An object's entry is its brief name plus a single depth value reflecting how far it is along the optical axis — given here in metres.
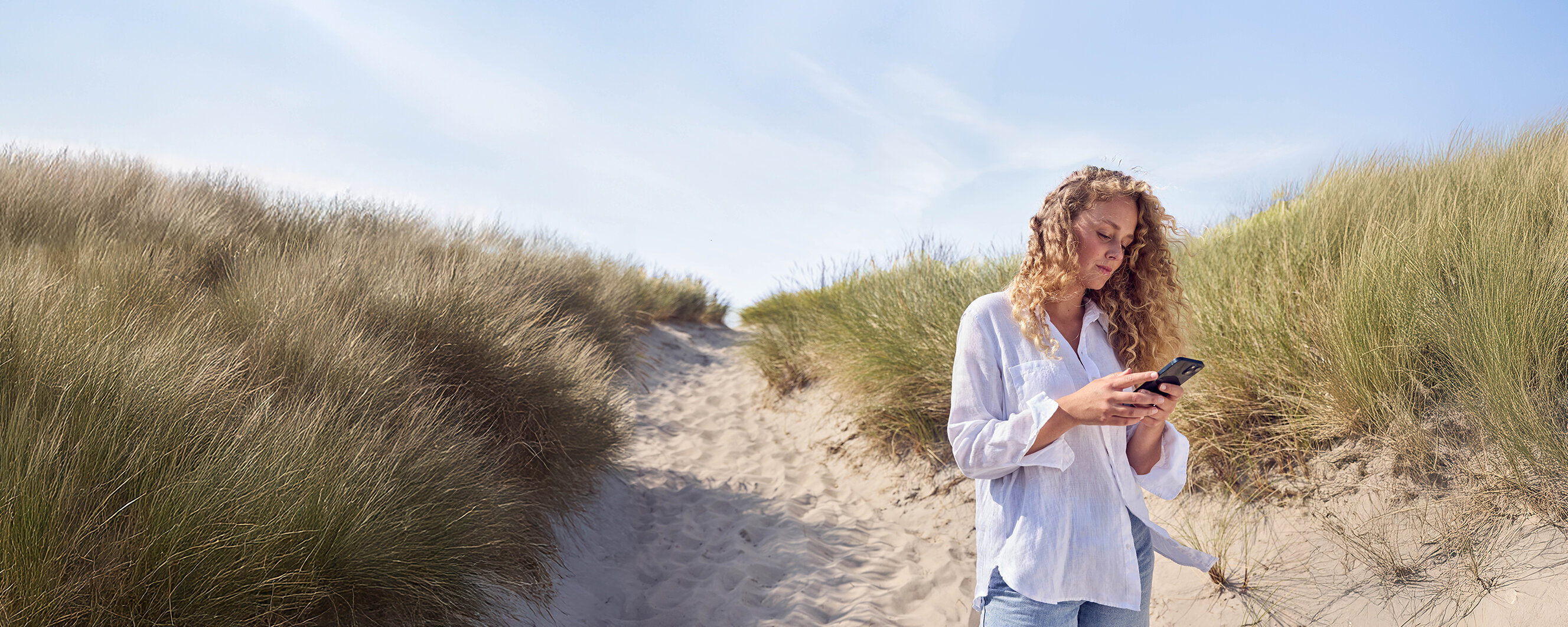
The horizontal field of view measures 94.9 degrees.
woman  1.63
